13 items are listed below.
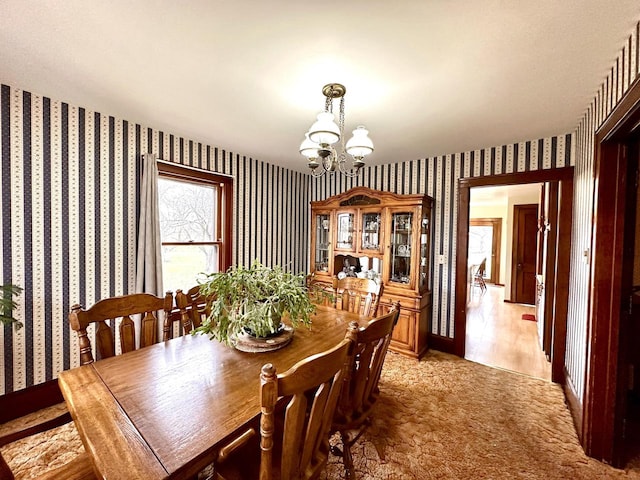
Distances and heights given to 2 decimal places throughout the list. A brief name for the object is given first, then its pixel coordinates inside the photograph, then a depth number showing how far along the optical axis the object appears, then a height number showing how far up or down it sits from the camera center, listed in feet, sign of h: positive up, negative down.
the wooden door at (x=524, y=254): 18.61 -1.01
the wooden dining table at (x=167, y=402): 2.69 -2.12
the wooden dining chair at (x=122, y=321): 4.74 -1.64
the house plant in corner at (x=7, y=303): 5.46 -1.44
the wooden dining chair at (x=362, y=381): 4.33 -2.46
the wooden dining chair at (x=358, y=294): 7.50 -1.66
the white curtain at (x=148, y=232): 8.47 +0.02
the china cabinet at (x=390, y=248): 10.49 -0.48
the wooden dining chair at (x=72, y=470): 3.02 -2.96
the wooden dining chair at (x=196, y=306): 6.31 -1.67
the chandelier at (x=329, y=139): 5.57 +2.07
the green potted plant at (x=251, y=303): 4.64 -1.19
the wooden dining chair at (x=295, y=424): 2.82 -2.14
